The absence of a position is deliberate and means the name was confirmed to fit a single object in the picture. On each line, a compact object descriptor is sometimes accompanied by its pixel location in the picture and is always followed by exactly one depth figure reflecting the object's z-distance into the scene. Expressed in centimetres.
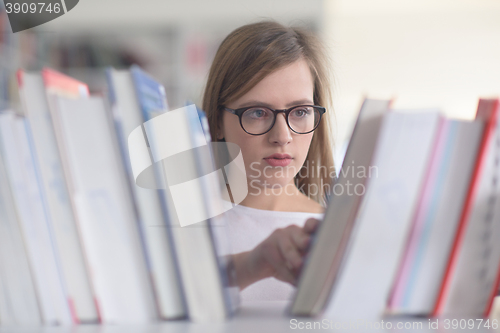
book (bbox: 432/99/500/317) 145
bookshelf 145
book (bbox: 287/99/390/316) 145
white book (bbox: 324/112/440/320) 144
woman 212
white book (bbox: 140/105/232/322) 146
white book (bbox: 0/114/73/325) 147
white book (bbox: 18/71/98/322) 146
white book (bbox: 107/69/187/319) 145
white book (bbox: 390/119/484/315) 145
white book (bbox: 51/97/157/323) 146
